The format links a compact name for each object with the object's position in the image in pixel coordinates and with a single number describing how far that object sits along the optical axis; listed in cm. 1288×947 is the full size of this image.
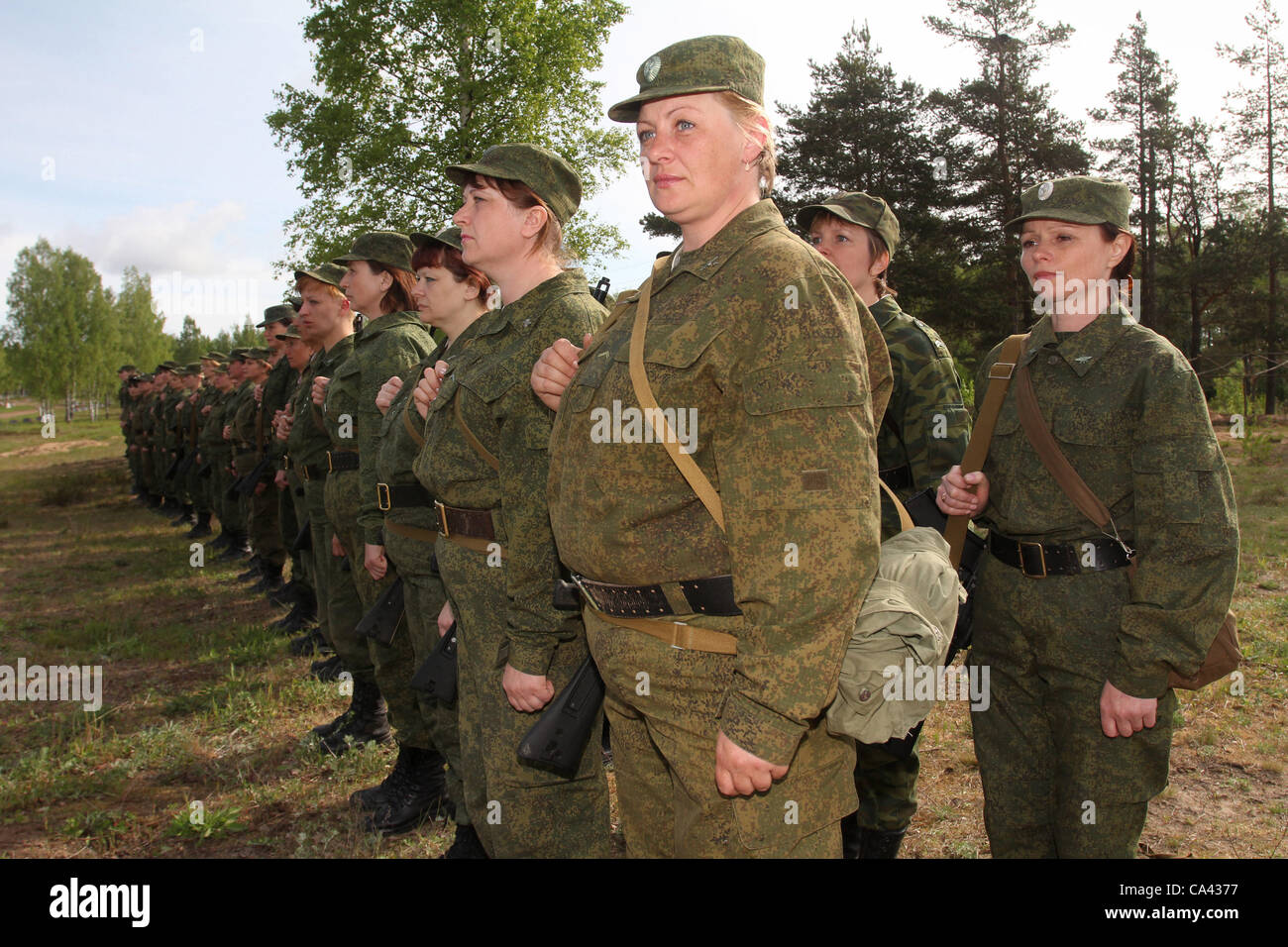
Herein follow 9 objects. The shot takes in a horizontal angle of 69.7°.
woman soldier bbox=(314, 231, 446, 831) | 454
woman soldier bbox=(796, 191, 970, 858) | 357
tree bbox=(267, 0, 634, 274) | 2112
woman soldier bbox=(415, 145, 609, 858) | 281
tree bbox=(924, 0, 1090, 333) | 2453
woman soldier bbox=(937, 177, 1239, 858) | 255
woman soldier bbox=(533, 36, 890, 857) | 176
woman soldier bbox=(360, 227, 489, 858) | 388
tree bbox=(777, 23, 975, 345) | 2311
